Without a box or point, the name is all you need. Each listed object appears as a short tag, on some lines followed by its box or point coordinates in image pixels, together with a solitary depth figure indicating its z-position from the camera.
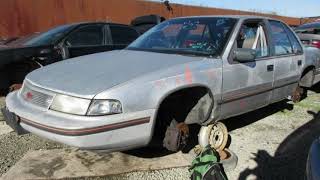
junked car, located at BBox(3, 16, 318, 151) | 3.30
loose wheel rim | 4.31
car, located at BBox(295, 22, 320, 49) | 8.20
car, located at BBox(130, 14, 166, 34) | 10.53
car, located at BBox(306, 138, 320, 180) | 2.11
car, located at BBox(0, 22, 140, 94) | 6.42
